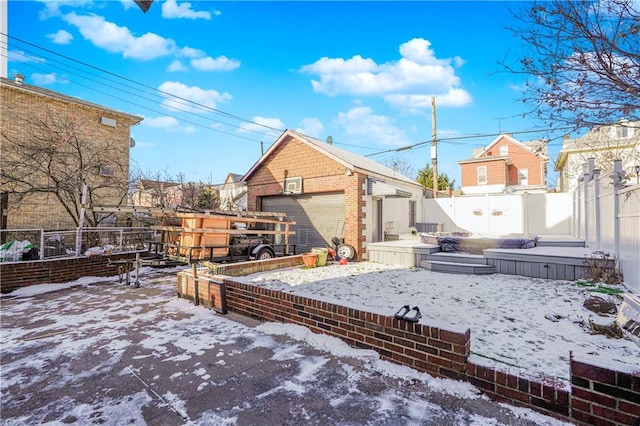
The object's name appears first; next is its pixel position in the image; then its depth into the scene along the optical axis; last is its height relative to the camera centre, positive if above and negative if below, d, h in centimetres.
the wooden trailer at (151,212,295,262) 743 -60
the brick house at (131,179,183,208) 1430 +140
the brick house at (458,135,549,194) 2422 +395
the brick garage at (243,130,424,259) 1080 +98
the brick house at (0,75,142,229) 998 +279
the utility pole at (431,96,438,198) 1792 +431
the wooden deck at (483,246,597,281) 613 -103
